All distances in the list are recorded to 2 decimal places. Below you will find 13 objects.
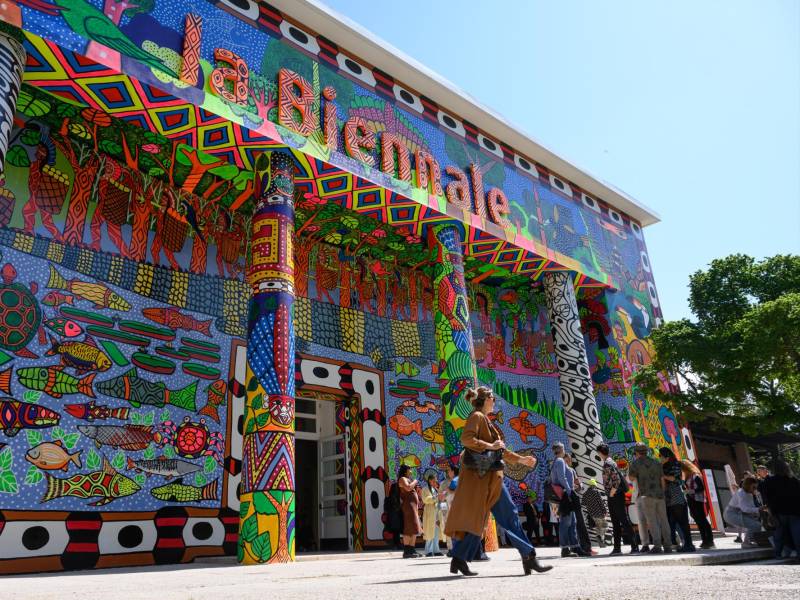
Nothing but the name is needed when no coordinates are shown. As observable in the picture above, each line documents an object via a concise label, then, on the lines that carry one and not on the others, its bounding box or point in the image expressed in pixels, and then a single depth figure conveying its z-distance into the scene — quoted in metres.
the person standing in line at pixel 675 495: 7.15
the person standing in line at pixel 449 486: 7.89
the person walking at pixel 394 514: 10.23
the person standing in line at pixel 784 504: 6.13
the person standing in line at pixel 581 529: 7.45
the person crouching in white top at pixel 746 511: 7.80
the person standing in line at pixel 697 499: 7.82
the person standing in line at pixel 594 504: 8.70
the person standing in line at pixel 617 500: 7.73
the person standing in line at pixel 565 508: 7.30
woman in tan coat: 4.12
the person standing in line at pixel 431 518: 9.02
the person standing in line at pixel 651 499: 7.25
